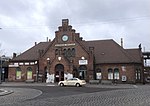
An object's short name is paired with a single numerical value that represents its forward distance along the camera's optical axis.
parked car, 23.02
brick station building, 29.17
